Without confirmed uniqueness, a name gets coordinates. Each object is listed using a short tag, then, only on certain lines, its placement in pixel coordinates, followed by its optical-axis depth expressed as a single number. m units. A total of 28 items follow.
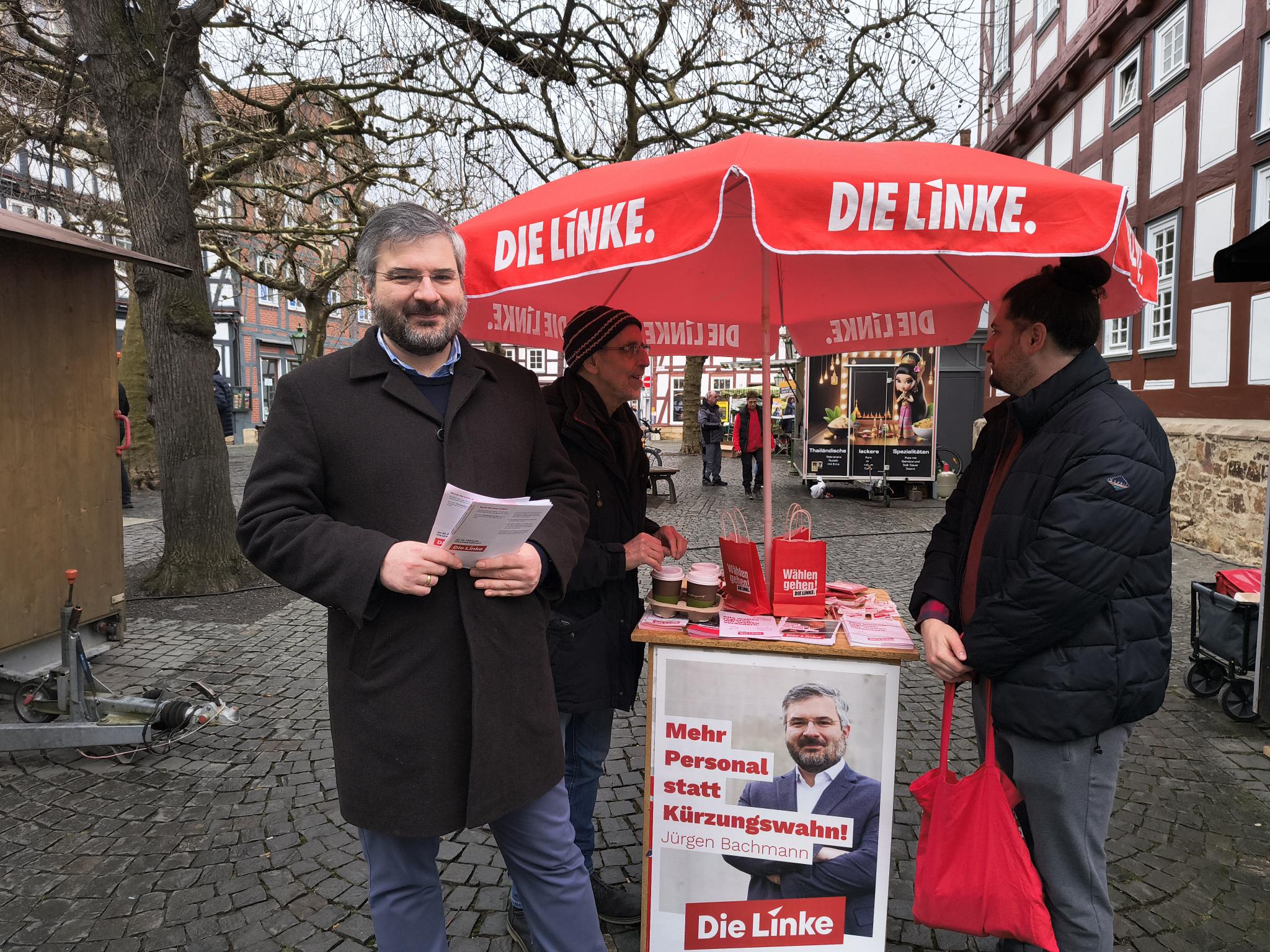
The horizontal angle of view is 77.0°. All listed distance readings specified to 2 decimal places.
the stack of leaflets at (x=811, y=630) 2.28
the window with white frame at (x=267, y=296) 36.00
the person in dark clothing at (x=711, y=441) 15.91
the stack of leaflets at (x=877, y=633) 2.26
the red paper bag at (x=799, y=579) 2.46
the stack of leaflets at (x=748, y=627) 2.31
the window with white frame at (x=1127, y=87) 12.14
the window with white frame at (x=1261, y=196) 9.12
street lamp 23.53
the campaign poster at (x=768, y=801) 2.26
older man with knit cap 2.47
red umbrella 1.84
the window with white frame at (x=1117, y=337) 12.39
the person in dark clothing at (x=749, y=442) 14.93
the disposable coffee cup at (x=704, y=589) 2.45
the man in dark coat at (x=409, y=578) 1.71
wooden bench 12.08
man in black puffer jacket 1.91
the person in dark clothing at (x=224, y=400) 13.37
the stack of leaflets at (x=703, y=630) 2.32
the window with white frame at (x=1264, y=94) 9.03
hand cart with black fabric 4.32
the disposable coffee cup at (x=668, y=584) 2.45
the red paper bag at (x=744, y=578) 2.51
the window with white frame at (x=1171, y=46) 10.88
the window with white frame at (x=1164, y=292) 11.15
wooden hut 4.32
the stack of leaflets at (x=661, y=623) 2.39
